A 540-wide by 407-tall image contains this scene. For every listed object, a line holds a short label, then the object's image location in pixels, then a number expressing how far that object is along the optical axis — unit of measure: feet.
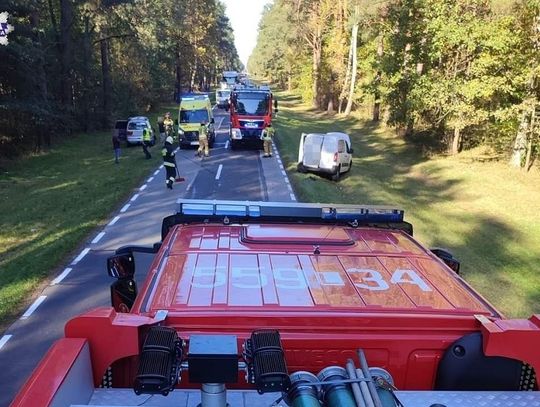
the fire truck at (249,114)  95.25
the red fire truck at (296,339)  7.87
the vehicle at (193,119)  96.37
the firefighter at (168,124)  94.73
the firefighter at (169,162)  61.56
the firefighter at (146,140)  86.33
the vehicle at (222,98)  192.36
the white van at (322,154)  73.67
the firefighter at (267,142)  88.94
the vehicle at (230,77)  250.37
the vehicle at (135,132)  103.57
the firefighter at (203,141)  88.38
